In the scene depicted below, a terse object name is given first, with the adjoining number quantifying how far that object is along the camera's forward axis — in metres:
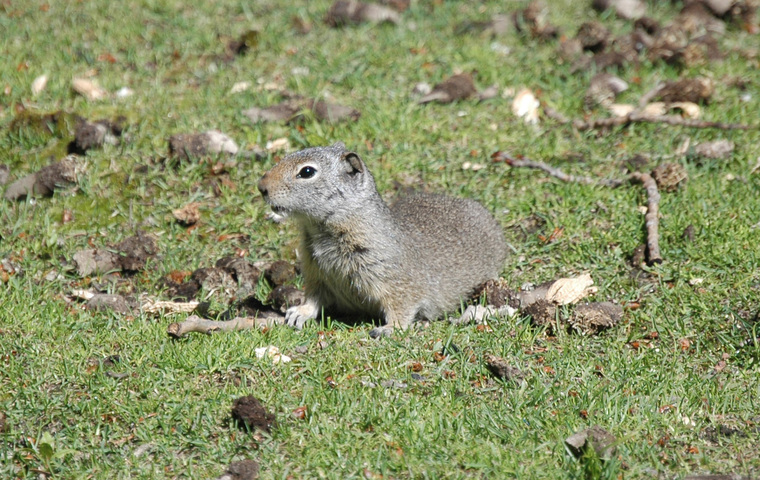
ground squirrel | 9.46
